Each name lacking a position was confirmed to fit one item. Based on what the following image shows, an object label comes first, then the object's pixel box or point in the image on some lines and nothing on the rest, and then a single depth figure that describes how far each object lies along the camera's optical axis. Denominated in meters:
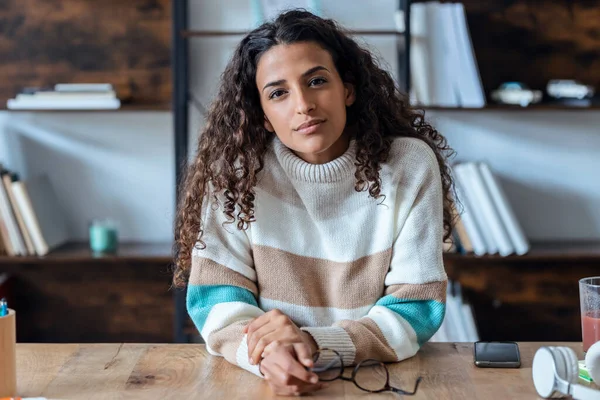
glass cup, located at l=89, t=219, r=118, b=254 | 2.83
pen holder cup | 1.18
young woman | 1.58
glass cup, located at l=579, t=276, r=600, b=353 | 1.33
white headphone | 1.15
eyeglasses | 1.25
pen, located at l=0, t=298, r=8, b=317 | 1.19
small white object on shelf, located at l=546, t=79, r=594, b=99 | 2.74
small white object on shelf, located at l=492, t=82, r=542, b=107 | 2.73
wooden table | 1.23
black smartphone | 1.35
